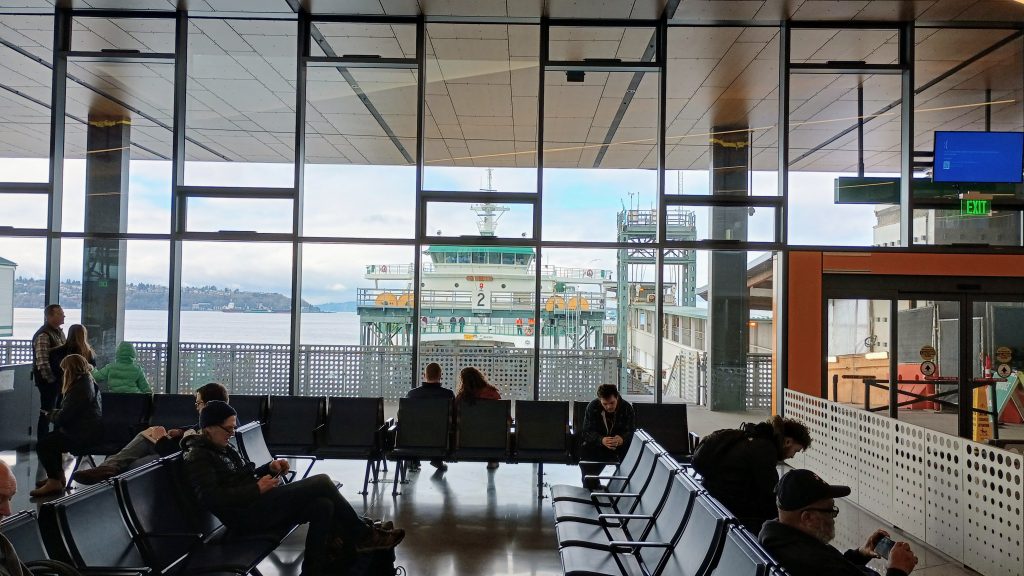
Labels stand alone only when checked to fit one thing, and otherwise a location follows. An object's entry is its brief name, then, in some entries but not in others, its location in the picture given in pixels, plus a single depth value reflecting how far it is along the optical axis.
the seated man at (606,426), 5.31
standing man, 6.05
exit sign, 6.81
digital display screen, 6.80
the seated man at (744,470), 3.42
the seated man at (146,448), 4.47
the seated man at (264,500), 3.35
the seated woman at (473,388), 5.98
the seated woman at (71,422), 5.18
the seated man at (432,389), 6.15
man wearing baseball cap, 2.33
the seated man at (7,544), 1.96
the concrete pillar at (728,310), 6.85
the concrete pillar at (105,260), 7.03
